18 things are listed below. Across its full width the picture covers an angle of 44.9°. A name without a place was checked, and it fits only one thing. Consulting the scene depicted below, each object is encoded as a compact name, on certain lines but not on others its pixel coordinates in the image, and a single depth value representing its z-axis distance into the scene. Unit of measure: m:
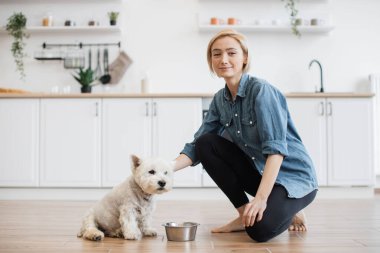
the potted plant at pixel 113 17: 4.59
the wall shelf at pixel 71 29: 4.56
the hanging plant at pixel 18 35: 4.57
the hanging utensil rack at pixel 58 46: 4.66
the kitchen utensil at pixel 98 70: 4.68
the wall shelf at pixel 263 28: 4.54
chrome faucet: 4.41
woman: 1.87
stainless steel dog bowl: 1.98
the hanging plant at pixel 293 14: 4.52
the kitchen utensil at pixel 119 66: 4.66
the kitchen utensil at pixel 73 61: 4.66
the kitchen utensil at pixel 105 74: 4.64
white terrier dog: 1.94
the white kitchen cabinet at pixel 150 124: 4.06
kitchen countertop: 4.03
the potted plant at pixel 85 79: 4.44
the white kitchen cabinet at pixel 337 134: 4.06
